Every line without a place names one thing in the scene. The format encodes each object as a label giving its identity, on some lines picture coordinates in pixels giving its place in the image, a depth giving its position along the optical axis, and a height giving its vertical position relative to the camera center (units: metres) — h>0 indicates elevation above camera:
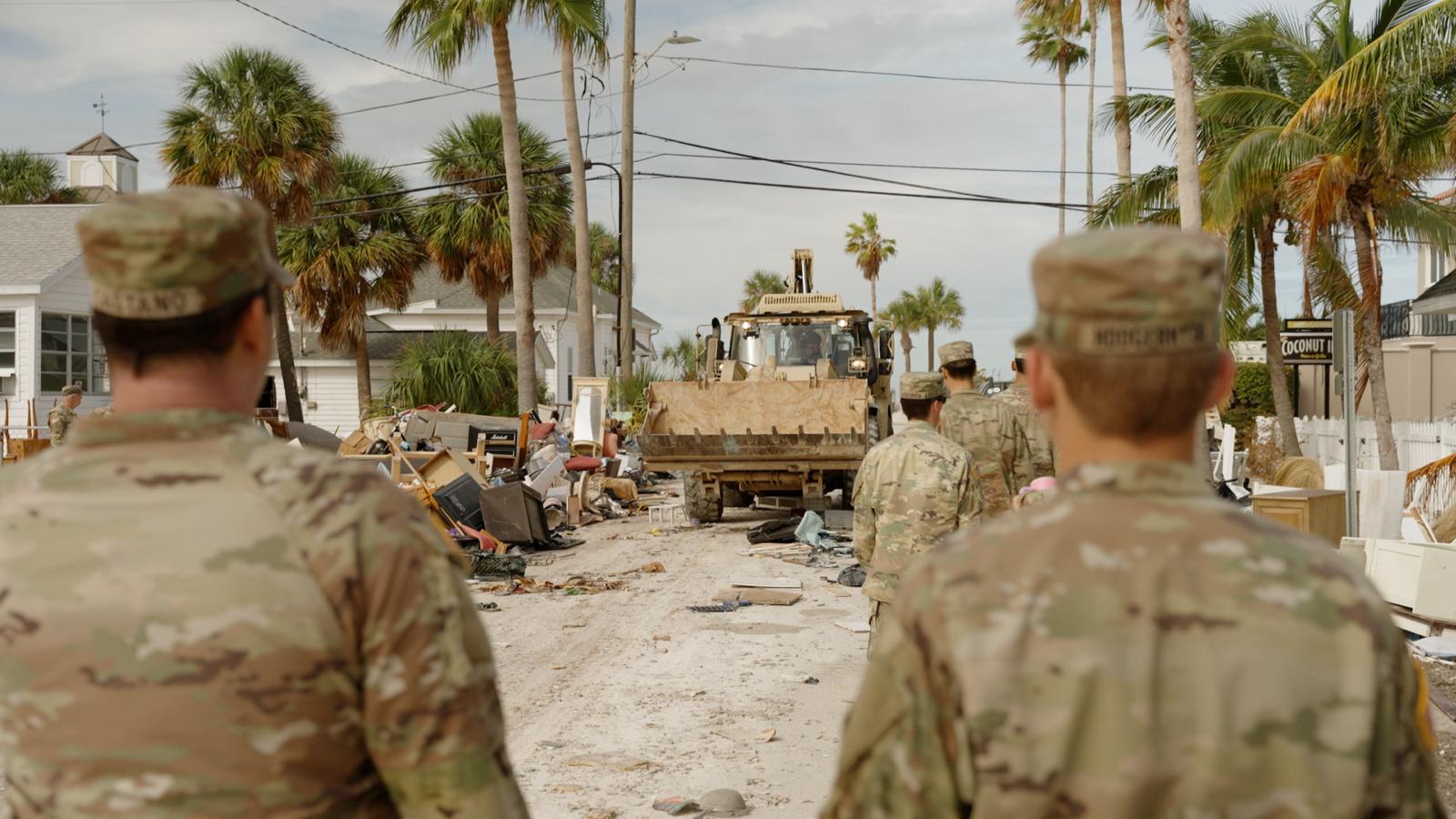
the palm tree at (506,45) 24.02 +6.05
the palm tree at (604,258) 57.97 +5.65
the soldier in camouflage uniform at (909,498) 6.06 -0.47
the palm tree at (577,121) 25.05 +5.18
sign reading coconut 24.17 +0.76
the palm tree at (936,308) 88.81 +5.11
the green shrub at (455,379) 28.62 +0.33
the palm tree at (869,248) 74.25 +7.53
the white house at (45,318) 24.36 +1.49
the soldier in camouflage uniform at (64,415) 16.33 -0.17
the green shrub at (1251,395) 27.14 -0.20
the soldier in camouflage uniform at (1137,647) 1.73 -0.33
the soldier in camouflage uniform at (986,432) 7.54 -0.24
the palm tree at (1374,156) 17.02 +2.86
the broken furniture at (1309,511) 9.78 -0.90
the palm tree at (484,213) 33.75 +4.41
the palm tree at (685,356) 18.82 +1.15
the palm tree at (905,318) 89.12 +4.56
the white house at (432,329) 40.94 +1.82
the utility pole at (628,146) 29.25 +5.21
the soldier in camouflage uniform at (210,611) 1.89 -0.29
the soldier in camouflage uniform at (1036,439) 8.15 -0.30
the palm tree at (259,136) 26.95 +5.11
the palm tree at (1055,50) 47.69 +11.75
